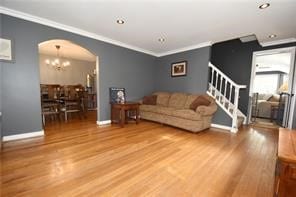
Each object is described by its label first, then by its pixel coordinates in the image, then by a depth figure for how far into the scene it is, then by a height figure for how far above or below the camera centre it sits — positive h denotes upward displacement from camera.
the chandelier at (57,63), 6.39 +1.07
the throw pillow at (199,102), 3.69 -0.31
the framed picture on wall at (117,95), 4.24 -0.21
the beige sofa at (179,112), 3.45 -0.60
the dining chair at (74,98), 4.72 -0.36
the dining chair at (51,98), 4.59 -0.38
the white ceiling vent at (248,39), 4.06 +1.53
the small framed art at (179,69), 4.70 +0.69
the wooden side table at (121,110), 3.93 -0.61
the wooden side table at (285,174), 0.80 -0.47
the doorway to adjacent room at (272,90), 3.82 +0.08
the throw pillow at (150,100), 4.84 -0.37
